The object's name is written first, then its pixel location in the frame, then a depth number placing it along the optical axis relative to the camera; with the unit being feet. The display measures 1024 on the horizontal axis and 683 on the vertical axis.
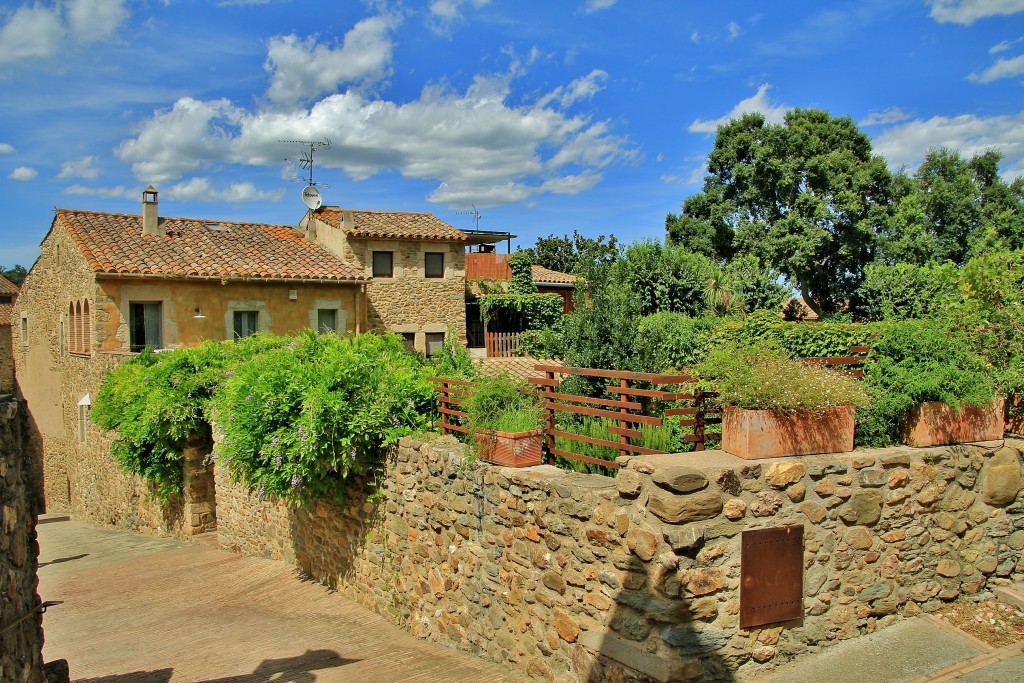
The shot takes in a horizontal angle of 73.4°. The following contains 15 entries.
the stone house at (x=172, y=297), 59.21
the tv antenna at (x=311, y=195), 81.25
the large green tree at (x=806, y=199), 98.99
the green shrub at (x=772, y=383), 17.79
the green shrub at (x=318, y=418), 26.21
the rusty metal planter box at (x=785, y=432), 17.47
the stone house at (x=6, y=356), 99.31
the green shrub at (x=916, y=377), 19.56
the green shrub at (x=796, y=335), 26.35
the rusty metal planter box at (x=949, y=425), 19.61
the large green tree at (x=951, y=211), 96.99
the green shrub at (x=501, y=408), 22.06
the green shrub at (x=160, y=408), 42.98
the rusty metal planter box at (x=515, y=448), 21.27
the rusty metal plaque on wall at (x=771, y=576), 16.69
